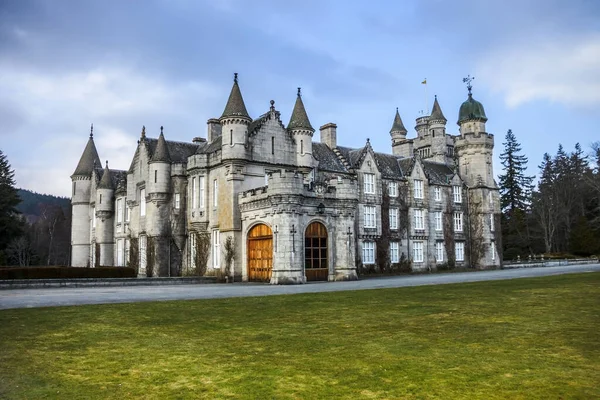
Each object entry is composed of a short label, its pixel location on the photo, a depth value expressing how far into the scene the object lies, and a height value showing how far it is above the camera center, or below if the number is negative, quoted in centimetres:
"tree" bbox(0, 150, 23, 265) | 5312 +483
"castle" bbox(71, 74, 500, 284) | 3148 +421
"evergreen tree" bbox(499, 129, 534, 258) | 7212 +829
